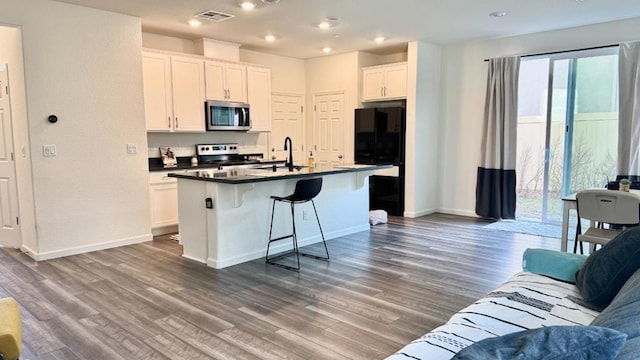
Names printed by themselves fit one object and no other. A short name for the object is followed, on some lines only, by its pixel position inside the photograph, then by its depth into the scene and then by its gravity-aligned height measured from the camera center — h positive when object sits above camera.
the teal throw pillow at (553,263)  2.39 -0.71
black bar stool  4.11 -0.54
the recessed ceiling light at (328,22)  5.13 +1.46
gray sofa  0.93 -0.69
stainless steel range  6.40 -0.22
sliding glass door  5.50 +0.16
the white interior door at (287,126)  7.54 +0.28
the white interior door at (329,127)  7.44 +0.26
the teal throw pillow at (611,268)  1.89 -0.58
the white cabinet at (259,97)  6.64 +0.70
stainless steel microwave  6.07 +0.39
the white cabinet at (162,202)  5.38 -0.76
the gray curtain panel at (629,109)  5.11 +0.36
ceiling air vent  4.82 +1.44
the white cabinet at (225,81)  6.08 +0.88
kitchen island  4.13 -0.72
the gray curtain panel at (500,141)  6.13 -0.01
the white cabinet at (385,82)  6.66 +0.94
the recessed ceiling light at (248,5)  4.45 +1.44
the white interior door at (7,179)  4.73 -0.40
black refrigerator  6.71 -0.13
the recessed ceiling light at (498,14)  4.90 +1.45
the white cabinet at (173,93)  5.46 +0.66
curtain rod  5.39 +1.17
